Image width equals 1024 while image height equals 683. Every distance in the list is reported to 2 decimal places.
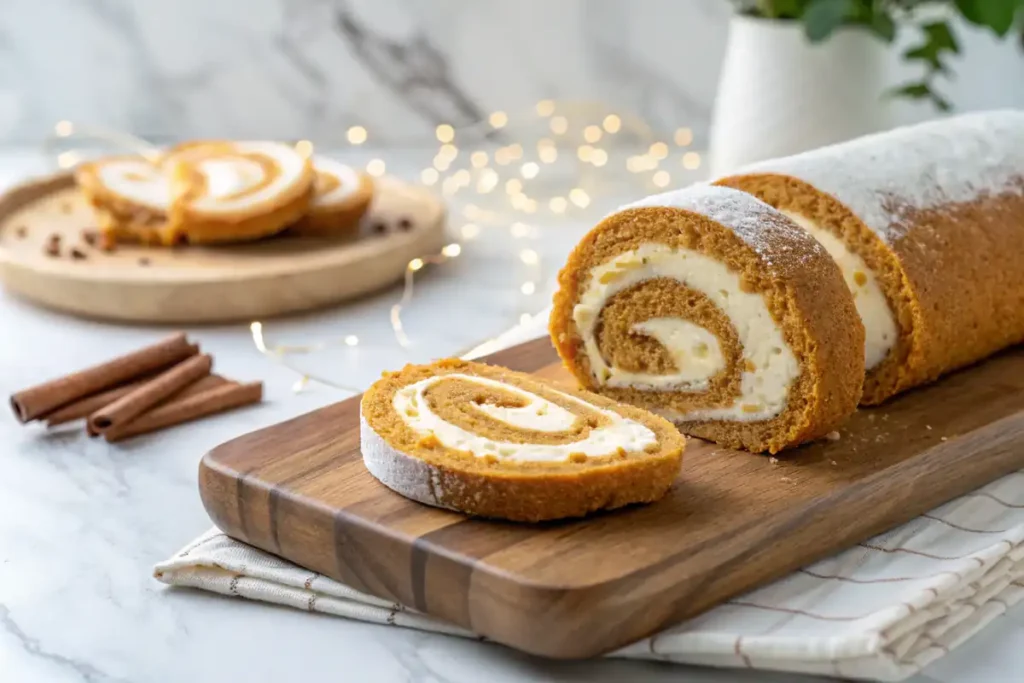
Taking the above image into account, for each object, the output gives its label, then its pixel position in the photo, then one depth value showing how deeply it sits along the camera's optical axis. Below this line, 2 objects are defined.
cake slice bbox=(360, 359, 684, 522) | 1.72
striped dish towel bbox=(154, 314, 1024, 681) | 1.58
